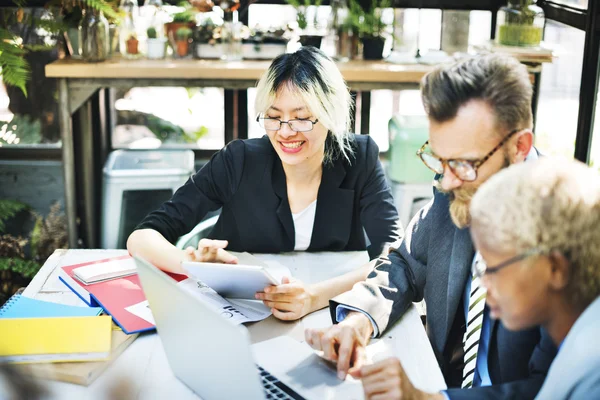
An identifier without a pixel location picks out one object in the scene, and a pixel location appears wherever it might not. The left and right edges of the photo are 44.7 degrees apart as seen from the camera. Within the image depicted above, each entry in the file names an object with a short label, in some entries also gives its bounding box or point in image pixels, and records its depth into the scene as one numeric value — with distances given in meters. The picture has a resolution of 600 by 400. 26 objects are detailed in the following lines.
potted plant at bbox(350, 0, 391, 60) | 3.56
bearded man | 1.34
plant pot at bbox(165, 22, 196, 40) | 3.48
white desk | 1.37
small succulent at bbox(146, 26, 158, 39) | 3.46
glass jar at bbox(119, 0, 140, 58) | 3.48
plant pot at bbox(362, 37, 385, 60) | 3.56
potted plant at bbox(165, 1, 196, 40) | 3.48
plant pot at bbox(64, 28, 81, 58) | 3.39
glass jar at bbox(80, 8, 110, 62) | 3.33
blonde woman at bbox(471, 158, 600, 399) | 0.99
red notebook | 1.59
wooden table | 3.26
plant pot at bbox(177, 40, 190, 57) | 3.48
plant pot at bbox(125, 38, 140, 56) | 3.48
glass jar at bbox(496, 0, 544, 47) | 3.49
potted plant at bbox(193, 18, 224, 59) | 3.48
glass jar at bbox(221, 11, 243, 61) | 3.47
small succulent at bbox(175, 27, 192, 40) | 3.46
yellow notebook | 1.44
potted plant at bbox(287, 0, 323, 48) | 3.54
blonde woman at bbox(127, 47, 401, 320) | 2.15
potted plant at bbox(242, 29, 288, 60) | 3.48
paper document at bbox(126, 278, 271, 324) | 1.62
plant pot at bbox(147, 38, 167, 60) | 3.45
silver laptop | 1.10
